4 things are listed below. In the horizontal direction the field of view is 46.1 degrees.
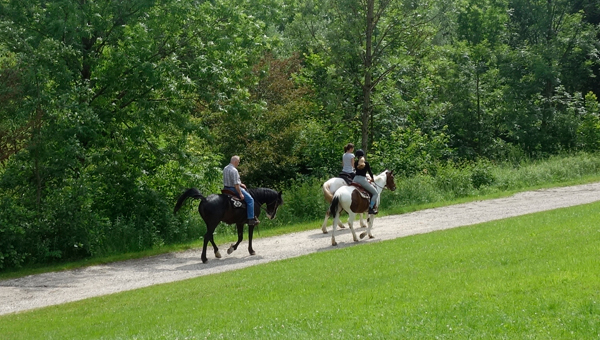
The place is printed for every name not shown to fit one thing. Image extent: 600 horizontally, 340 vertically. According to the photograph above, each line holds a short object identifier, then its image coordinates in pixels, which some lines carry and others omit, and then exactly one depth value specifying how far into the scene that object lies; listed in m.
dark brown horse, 19.25
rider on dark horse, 19.38
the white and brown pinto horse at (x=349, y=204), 19.73
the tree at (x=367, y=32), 27.75
